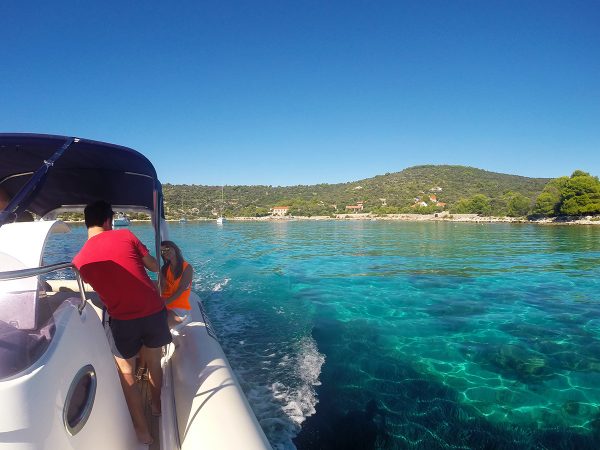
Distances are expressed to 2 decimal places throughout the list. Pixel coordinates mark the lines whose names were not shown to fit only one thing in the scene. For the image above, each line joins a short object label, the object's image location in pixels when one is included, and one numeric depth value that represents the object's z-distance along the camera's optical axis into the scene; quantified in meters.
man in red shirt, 2.49
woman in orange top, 4.55
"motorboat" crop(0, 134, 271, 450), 1.40
